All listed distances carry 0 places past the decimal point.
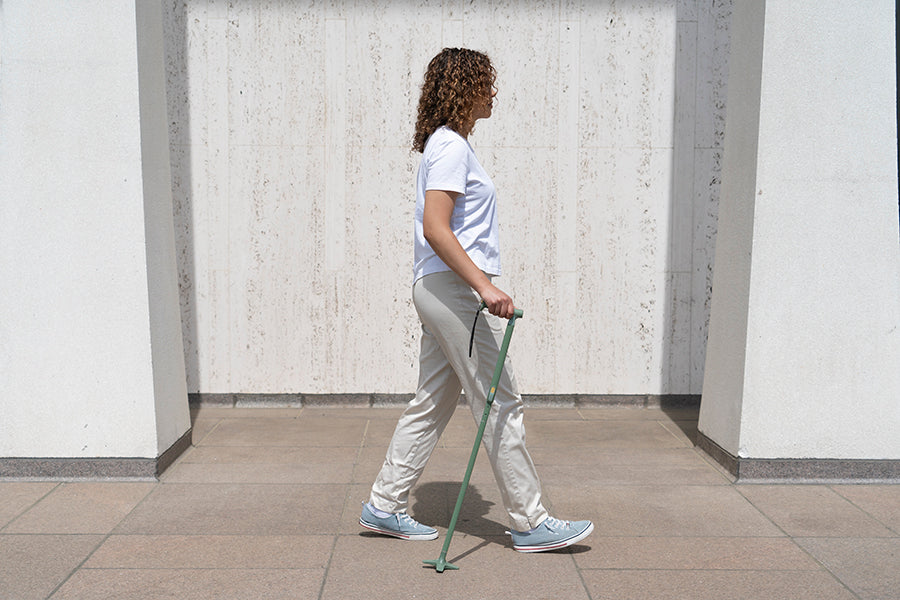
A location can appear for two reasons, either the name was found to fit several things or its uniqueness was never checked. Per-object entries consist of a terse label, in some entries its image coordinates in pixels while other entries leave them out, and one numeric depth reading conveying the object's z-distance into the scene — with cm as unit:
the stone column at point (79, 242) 461
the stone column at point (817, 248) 466
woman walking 354
